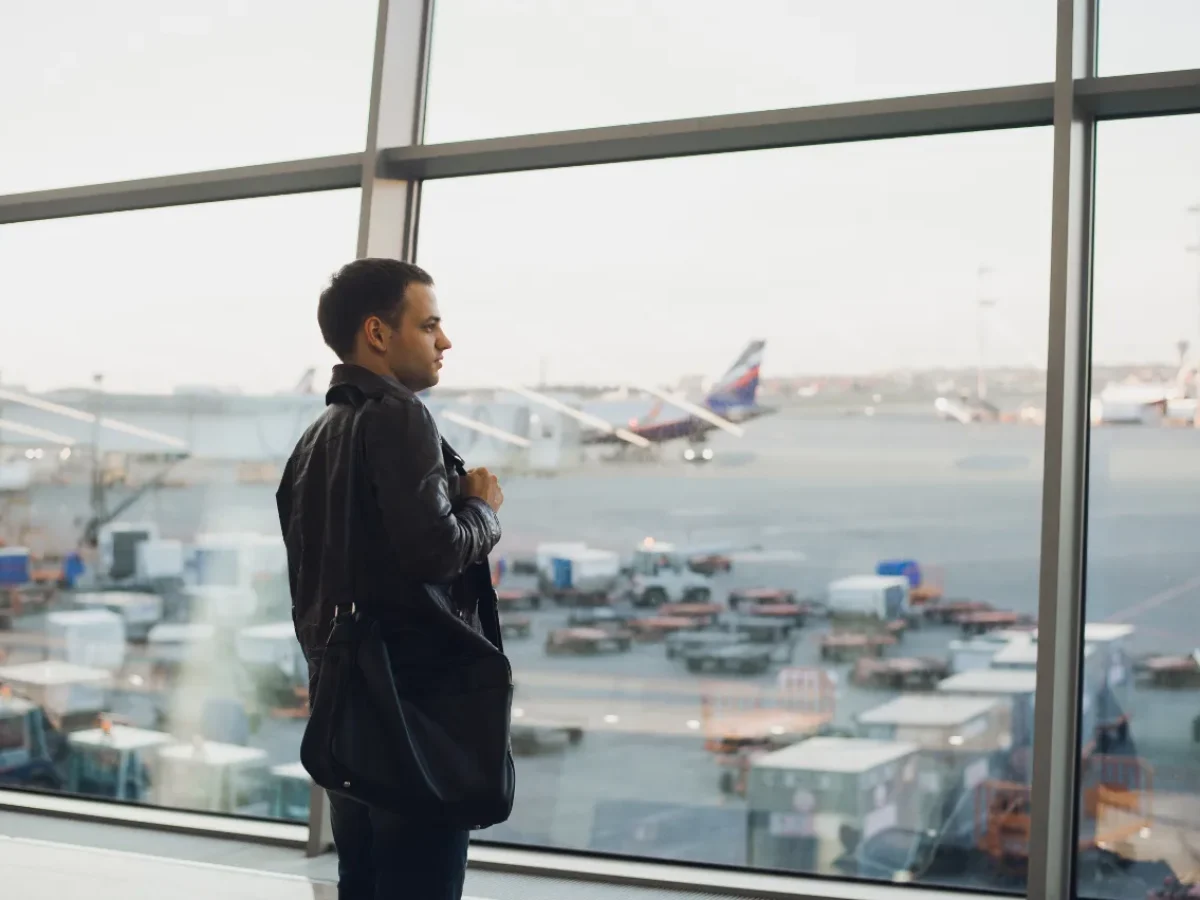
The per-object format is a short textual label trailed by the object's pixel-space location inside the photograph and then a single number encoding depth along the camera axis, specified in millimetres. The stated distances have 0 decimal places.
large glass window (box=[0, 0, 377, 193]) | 3402
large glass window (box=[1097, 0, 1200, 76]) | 2588
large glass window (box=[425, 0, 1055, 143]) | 2789
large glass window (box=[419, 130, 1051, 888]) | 2707
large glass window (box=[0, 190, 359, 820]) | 3432
